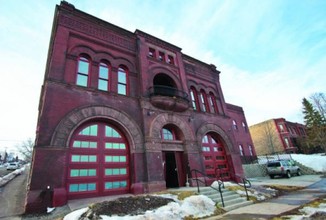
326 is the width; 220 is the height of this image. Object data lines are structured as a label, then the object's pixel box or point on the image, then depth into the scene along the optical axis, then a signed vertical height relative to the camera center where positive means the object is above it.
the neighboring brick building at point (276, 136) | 39.38 +5.46
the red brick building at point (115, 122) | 8.67 +3.25
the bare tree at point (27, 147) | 66.56 +14.39
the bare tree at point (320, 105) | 36.12 +10.08
